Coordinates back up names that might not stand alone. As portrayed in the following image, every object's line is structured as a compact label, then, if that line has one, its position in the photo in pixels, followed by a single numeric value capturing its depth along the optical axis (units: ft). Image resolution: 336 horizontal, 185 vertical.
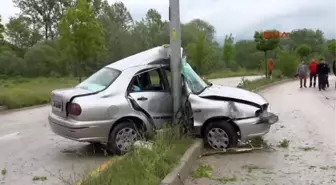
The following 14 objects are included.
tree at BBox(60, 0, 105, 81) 111.75
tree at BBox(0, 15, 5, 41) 131.74
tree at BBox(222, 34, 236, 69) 260.42
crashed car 30.37
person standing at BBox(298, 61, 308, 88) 95.00
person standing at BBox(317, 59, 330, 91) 85.97
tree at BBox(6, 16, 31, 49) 253.65
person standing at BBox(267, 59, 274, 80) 123.64
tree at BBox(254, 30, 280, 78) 129.80
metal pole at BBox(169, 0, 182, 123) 32.19
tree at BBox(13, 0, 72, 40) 275.59
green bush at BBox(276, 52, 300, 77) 140.26
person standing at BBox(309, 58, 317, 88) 93.49
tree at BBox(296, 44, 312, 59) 180.96
